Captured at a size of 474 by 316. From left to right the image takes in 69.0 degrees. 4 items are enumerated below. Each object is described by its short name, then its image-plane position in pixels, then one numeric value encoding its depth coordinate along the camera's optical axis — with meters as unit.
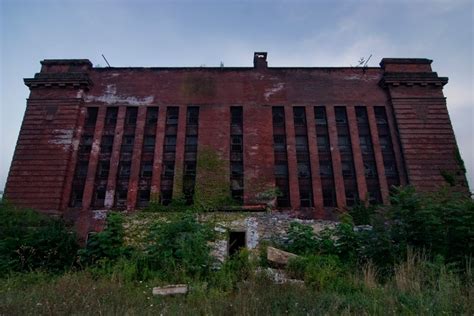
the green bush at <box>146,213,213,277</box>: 10.54
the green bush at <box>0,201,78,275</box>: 12.49
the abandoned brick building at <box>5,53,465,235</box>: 19.36
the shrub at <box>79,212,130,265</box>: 12.18
